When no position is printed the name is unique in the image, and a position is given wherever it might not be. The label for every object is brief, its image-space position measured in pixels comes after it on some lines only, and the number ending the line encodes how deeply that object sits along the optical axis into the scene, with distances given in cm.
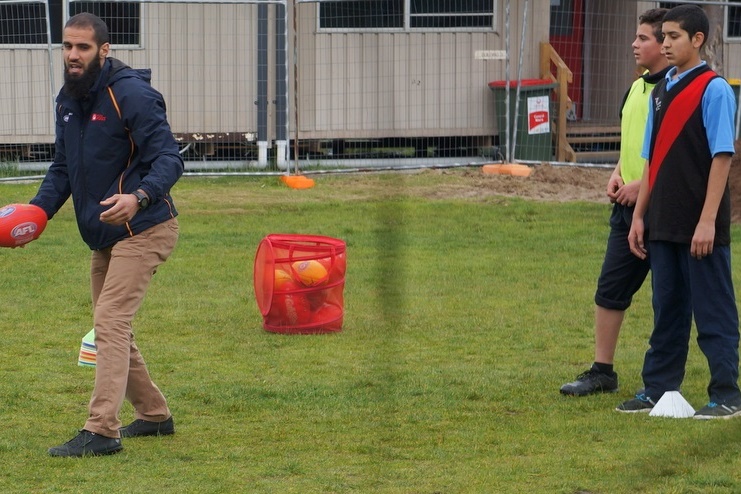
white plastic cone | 1252
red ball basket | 1697
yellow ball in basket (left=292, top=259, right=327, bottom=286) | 1700
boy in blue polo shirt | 1202
